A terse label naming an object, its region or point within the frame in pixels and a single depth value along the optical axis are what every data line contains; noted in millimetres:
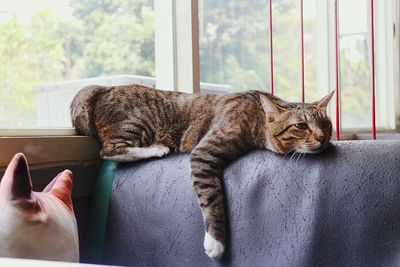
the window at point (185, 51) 1510
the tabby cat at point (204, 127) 1217
